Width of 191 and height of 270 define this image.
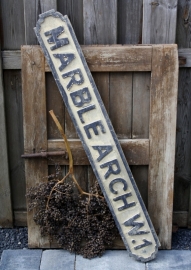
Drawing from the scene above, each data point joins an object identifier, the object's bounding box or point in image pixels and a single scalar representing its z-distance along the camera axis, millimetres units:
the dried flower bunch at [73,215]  2602
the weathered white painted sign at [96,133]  2432
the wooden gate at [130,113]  2516
